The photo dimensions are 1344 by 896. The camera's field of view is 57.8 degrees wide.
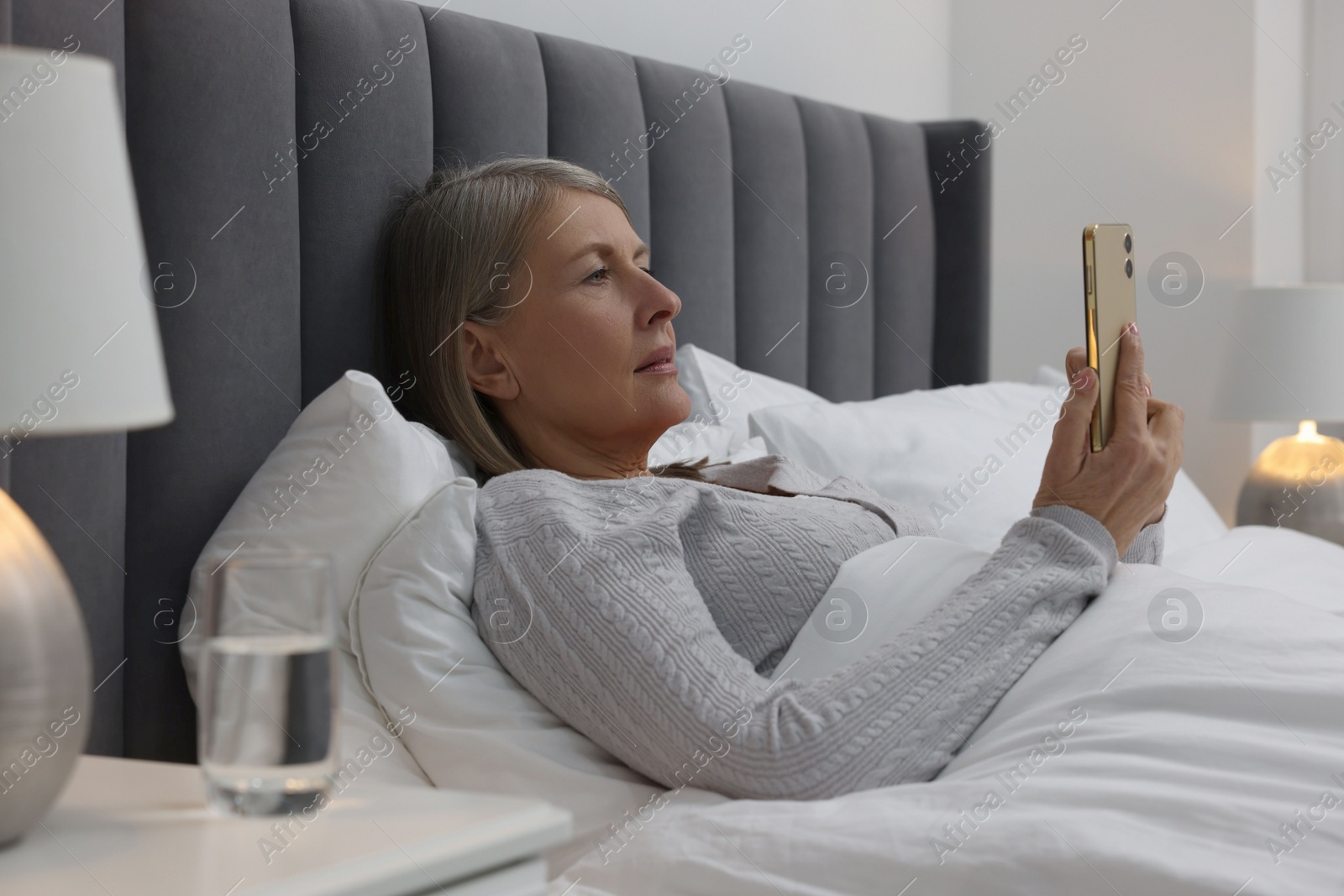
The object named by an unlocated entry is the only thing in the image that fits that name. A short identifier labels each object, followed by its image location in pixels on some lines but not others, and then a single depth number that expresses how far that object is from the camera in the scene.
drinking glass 0.60
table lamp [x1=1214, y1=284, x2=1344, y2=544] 2.36
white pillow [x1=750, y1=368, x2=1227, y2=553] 1.65
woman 0.90
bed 0.79
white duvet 0.74
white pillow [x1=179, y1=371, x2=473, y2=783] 1.07
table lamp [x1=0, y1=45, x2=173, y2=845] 0.60
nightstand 0.57
